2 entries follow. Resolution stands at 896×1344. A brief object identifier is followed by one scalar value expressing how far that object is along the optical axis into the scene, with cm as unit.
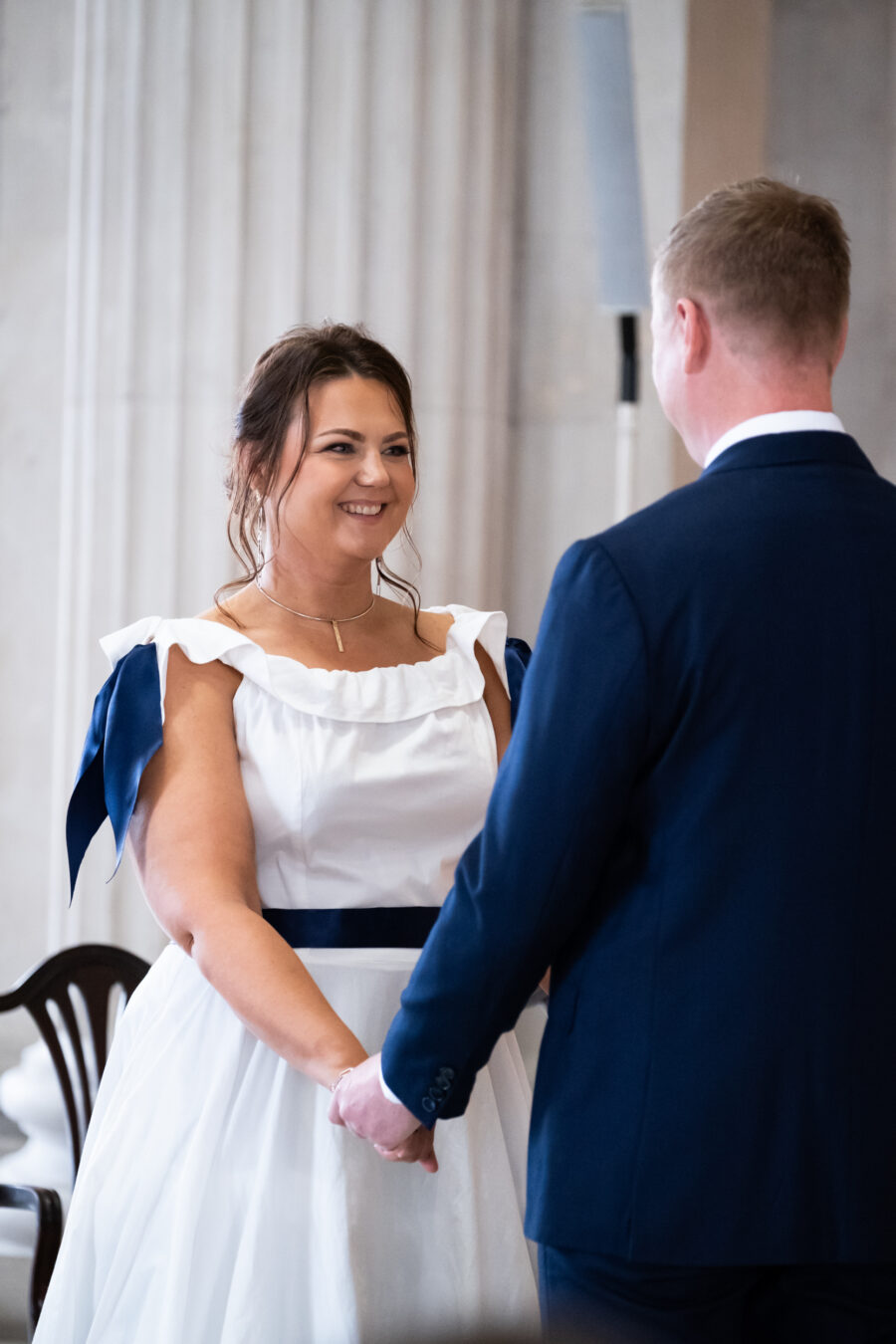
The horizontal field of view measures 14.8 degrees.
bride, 362
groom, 314
